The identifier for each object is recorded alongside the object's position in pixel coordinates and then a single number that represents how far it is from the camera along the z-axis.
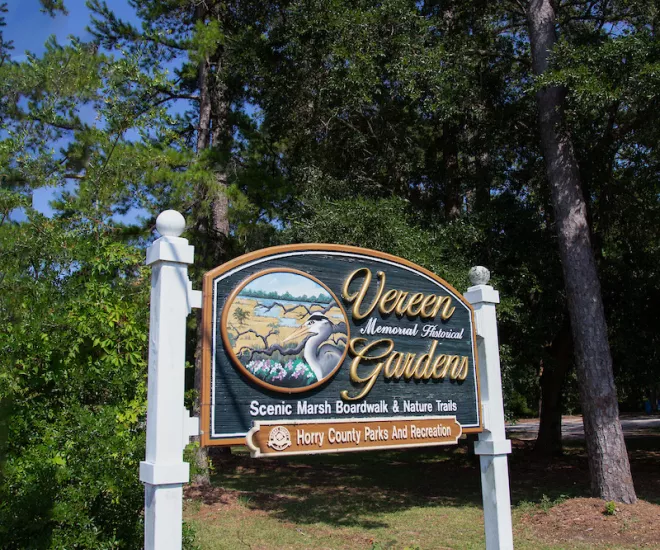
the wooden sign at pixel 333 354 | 4.21
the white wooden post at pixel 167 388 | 3.92
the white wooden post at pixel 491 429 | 5.32
